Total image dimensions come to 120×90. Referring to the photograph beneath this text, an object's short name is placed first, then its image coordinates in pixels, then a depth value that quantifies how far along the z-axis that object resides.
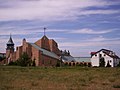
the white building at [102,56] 77.05
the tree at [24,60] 60.53
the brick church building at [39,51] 72.02
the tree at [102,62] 66.28
